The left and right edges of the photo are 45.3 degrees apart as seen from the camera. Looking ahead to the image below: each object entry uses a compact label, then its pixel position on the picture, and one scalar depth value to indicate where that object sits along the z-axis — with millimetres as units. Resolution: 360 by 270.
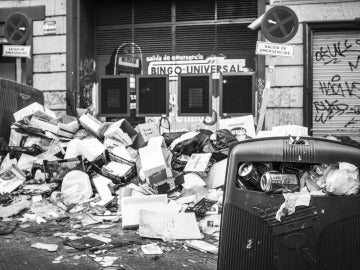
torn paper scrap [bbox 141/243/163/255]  3495
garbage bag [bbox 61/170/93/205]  5102
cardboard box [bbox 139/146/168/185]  5102
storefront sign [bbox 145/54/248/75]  9164
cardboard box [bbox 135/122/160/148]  6422
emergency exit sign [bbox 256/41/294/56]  5734
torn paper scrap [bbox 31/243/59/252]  3598
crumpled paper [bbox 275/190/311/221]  1876
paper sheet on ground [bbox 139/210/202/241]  3855
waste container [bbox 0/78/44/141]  6641
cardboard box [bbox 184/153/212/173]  5348
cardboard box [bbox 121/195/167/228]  4227
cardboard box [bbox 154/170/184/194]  5012
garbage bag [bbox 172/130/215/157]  5742
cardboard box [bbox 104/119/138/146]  6113
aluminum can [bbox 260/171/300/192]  1880
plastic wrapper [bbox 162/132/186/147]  6155
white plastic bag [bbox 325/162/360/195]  1861
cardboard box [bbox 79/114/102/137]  6339
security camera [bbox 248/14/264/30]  6325
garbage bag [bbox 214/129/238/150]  5801
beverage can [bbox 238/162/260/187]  1947
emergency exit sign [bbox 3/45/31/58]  6773
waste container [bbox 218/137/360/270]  1872
